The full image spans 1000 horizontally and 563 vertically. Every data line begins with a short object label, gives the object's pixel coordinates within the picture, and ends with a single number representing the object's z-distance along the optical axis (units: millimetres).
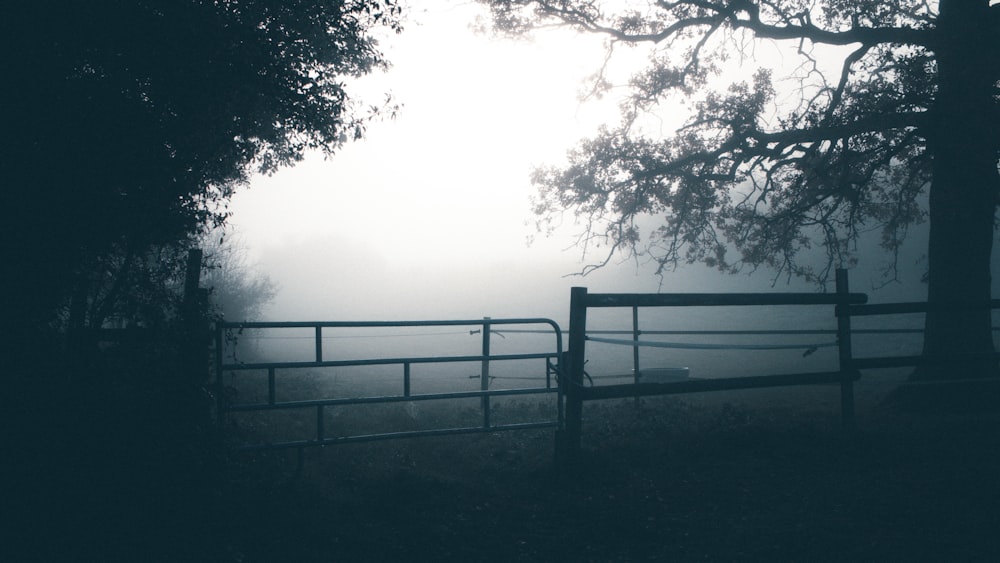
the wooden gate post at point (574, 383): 5902
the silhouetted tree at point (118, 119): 3992
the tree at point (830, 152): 10352
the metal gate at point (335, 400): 5402
